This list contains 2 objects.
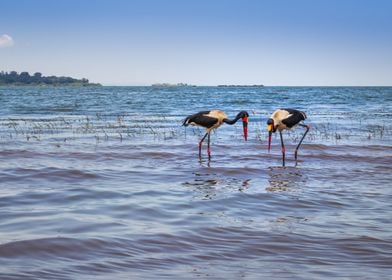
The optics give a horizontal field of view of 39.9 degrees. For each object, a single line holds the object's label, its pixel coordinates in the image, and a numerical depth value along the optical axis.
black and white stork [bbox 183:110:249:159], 14.65
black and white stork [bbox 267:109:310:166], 13.77
